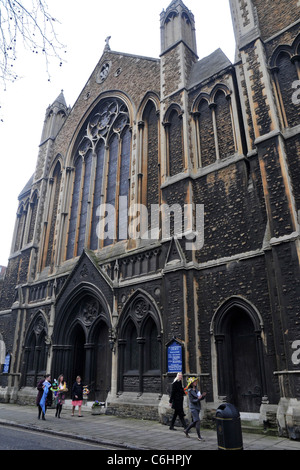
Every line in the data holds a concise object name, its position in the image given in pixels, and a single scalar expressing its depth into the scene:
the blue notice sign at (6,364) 16.25
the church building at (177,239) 9.07
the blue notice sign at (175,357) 9.60
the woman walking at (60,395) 10.94
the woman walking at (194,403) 7.25
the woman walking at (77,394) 10.93
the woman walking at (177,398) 8.19
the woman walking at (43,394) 10.37
